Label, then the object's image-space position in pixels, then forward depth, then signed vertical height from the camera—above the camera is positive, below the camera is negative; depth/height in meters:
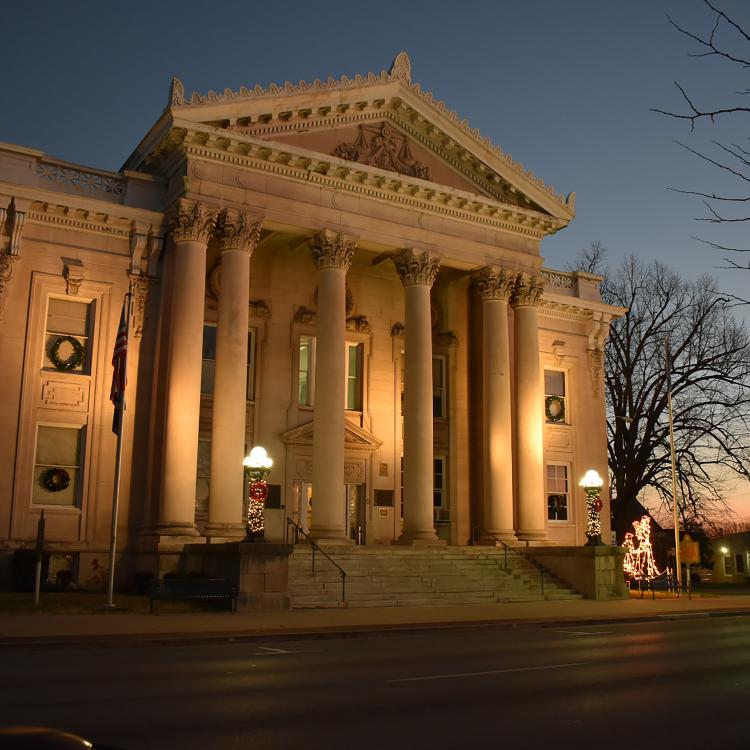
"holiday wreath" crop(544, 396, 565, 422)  40.59 +6.04
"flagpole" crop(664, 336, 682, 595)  35.91 +1.05
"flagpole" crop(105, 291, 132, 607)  22.46 +1.53
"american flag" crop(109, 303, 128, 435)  24.11 +4.42
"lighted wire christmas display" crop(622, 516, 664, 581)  36.09 -0.48
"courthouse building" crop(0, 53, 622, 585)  28.58 +7.75
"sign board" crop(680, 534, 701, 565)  36.54 -0.25
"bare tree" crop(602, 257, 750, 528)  49.16 +8.04
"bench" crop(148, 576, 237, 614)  22.22 -1.17
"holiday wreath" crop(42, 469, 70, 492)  28.62 +1.92
